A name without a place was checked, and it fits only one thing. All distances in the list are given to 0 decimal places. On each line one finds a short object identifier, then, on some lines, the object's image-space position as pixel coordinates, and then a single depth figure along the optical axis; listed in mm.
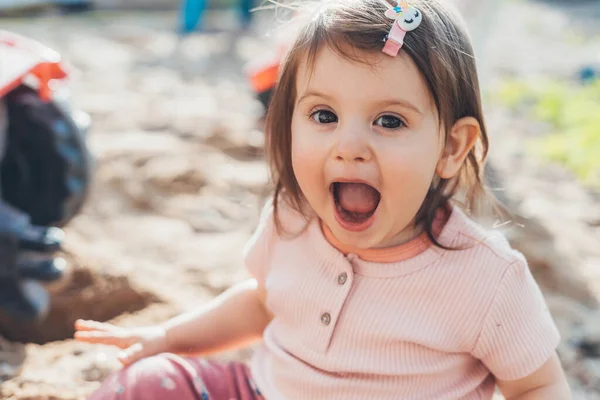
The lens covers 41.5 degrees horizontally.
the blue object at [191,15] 4906
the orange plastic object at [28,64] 1533
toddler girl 957
